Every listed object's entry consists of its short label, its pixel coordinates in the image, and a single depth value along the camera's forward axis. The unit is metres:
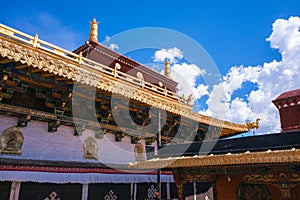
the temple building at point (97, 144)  4.39
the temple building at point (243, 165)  3.87
